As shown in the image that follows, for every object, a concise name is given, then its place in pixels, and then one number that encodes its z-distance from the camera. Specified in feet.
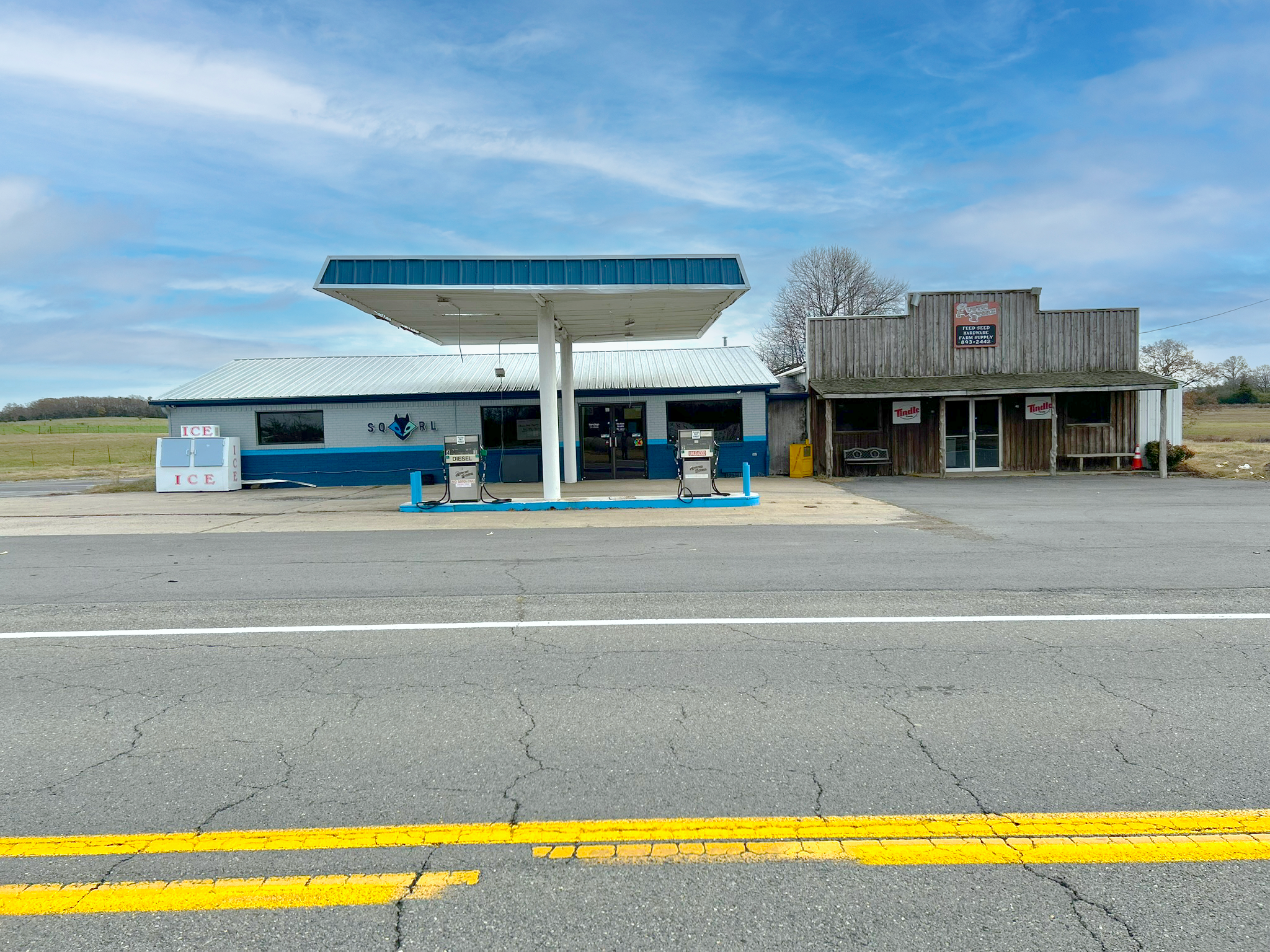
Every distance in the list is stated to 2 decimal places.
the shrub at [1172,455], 76.07
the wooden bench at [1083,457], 77.15
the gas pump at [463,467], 54.54
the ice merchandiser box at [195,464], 75.46
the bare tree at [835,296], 169.27
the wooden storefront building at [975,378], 77.87
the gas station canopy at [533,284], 49.65
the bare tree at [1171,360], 167.22
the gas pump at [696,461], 54.80
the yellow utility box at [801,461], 78.43
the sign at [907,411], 77.10
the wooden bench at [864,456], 76.95
